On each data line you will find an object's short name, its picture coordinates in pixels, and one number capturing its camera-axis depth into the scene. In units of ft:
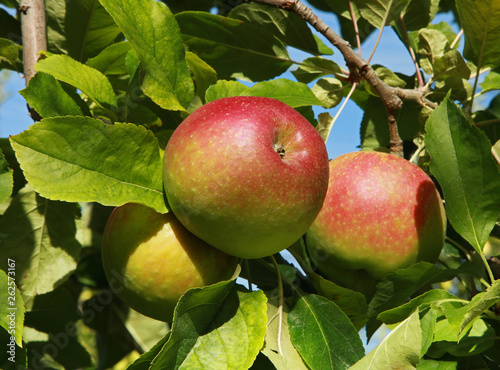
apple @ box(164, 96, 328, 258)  2.27
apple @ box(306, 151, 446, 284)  2.49
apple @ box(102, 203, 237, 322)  2.34
